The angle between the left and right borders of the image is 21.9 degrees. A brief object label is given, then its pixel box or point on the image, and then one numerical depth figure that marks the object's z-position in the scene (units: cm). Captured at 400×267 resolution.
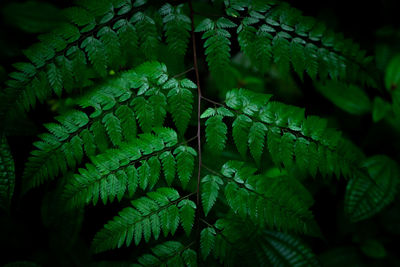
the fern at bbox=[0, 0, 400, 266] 104
